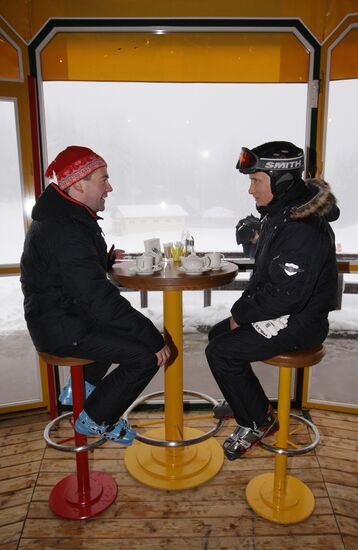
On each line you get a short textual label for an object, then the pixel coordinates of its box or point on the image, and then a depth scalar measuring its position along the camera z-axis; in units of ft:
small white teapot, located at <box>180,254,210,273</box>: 6.09
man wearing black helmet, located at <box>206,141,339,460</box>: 5.20
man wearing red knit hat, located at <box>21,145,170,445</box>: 5.12
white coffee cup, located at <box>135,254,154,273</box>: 6.09
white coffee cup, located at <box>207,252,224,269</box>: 6.67
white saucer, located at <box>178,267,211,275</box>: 6.14
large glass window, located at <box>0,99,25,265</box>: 8.49
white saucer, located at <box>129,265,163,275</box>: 6.13
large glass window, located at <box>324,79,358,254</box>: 8.45
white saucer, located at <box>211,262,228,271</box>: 6.63
